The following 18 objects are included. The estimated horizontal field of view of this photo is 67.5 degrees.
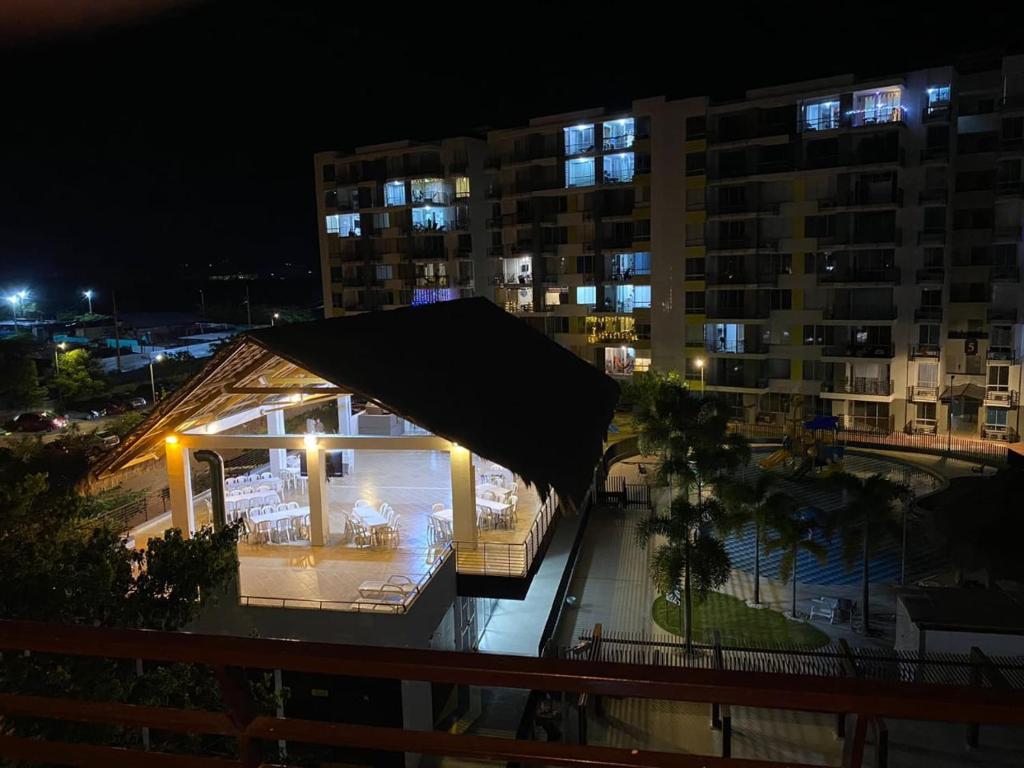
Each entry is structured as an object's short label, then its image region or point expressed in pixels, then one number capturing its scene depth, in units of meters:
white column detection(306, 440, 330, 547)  13.22
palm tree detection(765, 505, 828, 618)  17.17
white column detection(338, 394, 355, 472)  19.12
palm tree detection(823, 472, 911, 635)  17.41
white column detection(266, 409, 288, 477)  15.87
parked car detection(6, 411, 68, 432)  36.56
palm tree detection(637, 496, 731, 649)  15.86
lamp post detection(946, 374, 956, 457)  32.72
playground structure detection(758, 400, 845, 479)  29.28
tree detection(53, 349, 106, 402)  41.44
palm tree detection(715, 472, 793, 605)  17.62
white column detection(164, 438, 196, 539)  12.70
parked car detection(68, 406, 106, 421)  41.38
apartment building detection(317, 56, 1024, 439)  32.78
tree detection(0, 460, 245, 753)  6.11
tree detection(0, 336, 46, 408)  40.88
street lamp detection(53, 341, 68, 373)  42.60
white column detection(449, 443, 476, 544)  12.67
